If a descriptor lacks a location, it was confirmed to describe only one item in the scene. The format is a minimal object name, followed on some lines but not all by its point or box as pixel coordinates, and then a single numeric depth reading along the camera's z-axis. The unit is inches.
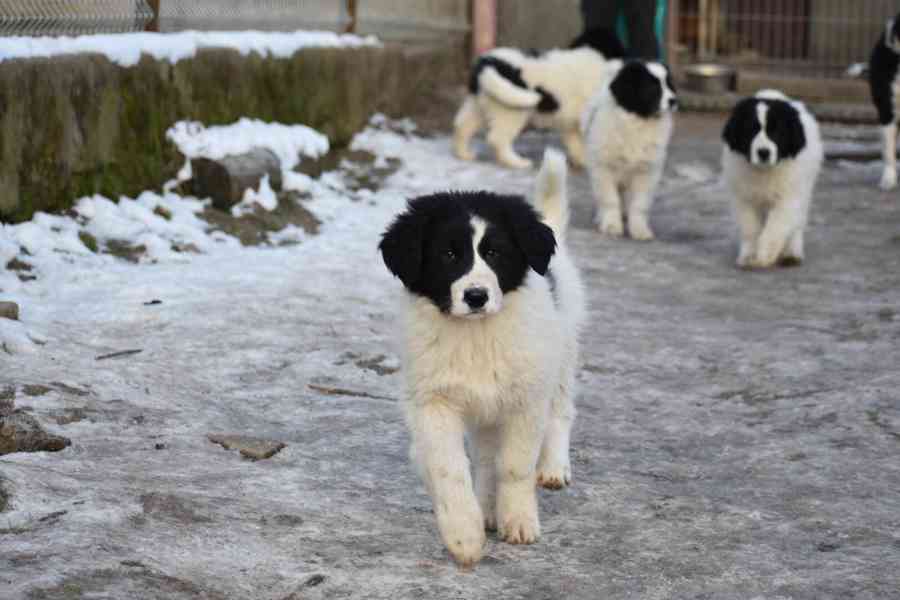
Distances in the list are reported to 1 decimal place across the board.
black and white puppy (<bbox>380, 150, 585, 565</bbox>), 121.3
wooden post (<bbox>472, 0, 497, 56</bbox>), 535.5
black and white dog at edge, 341.4
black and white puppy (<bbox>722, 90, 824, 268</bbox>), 273.3
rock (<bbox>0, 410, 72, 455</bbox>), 139.9
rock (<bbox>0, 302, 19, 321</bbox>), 182.4
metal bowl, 507.5
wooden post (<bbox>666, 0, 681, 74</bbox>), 538.0
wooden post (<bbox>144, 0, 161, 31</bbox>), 270.0
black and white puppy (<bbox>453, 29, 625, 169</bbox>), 384.2
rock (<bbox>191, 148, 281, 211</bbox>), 269.3
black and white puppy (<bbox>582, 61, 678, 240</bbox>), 307.7
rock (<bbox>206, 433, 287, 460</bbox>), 148.9
